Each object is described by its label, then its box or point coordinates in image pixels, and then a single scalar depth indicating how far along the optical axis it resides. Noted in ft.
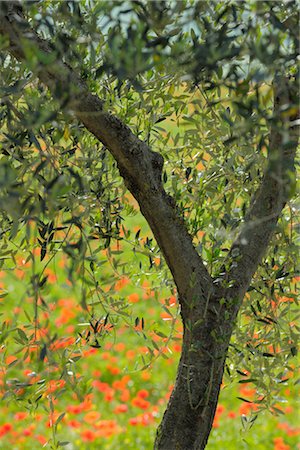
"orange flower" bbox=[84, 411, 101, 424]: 36.37
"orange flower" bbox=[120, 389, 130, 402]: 38.82
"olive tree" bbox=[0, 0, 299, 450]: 12.04
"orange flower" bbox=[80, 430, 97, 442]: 34.65
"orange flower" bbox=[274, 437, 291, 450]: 33.59
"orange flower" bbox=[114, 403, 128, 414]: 37.16
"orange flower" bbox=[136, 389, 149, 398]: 38.84
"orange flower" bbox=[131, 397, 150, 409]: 37.55
